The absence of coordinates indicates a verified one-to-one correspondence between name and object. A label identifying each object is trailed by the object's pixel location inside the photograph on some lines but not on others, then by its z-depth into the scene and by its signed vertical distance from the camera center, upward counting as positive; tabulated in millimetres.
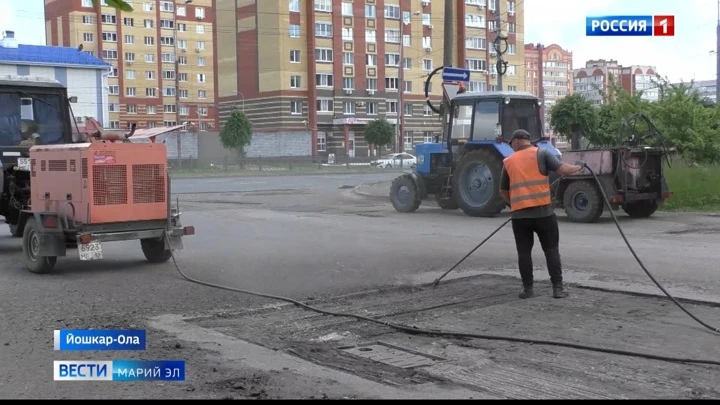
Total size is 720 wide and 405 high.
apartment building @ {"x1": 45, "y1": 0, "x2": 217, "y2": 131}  88000 +13020
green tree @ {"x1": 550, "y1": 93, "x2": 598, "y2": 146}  33906 +2050
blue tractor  18453 +423
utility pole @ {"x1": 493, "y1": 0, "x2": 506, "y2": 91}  27656 +3767
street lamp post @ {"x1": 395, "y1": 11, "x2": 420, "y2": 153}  60850 +4328
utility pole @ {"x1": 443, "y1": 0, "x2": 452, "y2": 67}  25247 +4049
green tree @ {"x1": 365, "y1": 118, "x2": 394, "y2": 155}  71625 +2702
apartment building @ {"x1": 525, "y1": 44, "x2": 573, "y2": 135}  140875 +17209
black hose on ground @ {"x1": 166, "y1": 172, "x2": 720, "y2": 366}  6223 -1518
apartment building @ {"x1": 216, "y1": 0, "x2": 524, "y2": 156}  71938 +9301
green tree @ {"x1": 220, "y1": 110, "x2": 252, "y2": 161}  64438 +2639
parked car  60866 +106
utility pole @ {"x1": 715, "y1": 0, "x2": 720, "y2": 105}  37375 +4768
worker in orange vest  8734 -547
